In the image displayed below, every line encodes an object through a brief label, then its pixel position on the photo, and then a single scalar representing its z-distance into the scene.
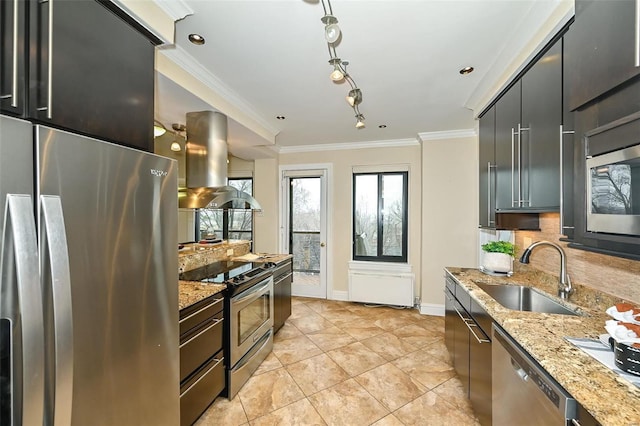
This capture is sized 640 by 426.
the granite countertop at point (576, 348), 0.88
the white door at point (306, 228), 4.96
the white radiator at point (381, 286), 4.40
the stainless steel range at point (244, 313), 2.27
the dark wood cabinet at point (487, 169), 2.55
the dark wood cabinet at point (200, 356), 1.78
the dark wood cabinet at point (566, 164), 1.47
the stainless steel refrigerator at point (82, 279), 0.78
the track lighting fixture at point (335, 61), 1.43
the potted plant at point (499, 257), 2.56
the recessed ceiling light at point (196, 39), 1.88
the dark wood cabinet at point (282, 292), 3.29
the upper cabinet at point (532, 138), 1.66
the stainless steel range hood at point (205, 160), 2.76
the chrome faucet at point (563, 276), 1.90
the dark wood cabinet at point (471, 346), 1.75
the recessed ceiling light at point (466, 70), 2.29
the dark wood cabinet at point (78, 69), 0.92
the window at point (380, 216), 4.65
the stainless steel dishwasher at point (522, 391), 1.04
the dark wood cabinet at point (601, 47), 0.99
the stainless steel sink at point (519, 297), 2.03
